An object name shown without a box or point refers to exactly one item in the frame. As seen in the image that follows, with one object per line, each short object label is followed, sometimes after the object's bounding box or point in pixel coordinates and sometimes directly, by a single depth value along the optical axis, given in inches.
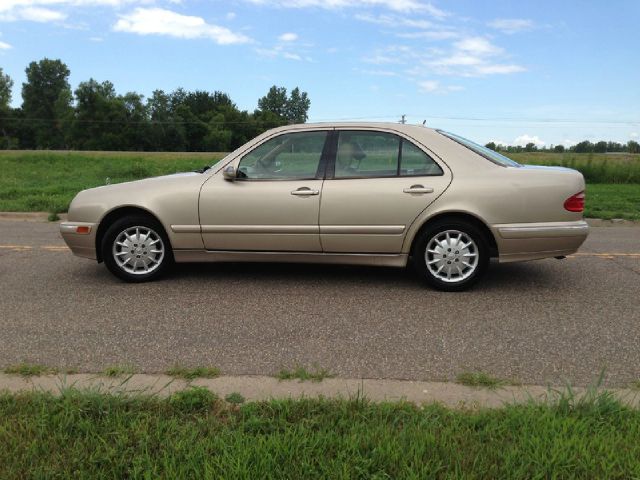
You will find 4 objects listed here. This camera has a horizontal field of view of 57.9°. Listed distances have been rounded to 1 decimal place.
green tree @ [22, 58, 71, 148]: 4330.7
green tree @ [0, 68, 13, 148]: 4005.9
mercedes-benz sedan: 204.8
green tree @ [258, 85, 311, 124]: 4687.5
